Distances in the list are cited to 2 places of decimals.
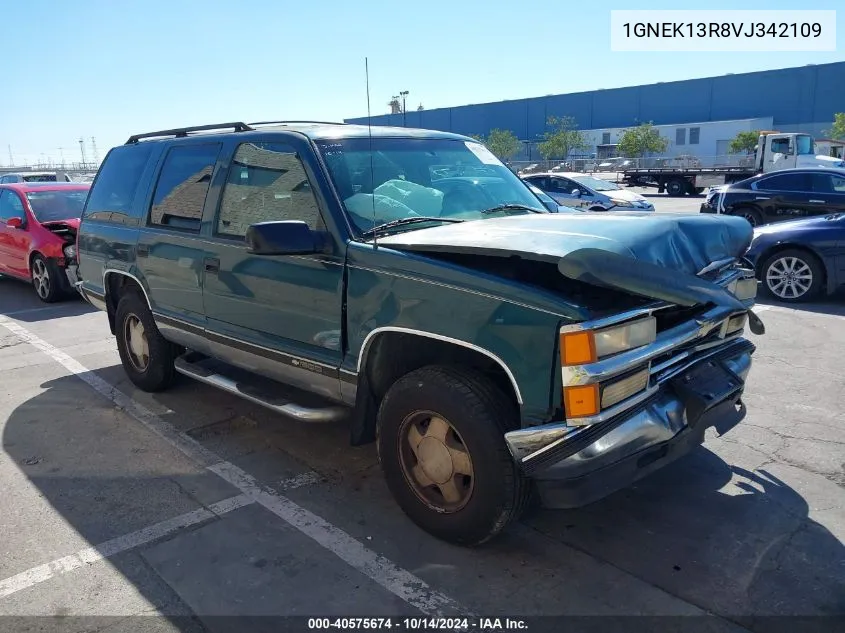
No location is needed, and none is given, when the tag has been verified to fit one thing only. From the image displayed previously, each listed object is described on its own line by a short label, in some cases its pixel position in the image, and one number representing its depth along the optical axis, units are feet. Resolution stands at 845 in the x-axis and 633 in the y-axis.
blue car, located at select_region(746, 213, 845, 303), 27.20
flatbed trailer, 96.99
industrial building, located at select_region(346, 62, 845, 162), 198.80
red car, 31.07
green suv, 9.13
